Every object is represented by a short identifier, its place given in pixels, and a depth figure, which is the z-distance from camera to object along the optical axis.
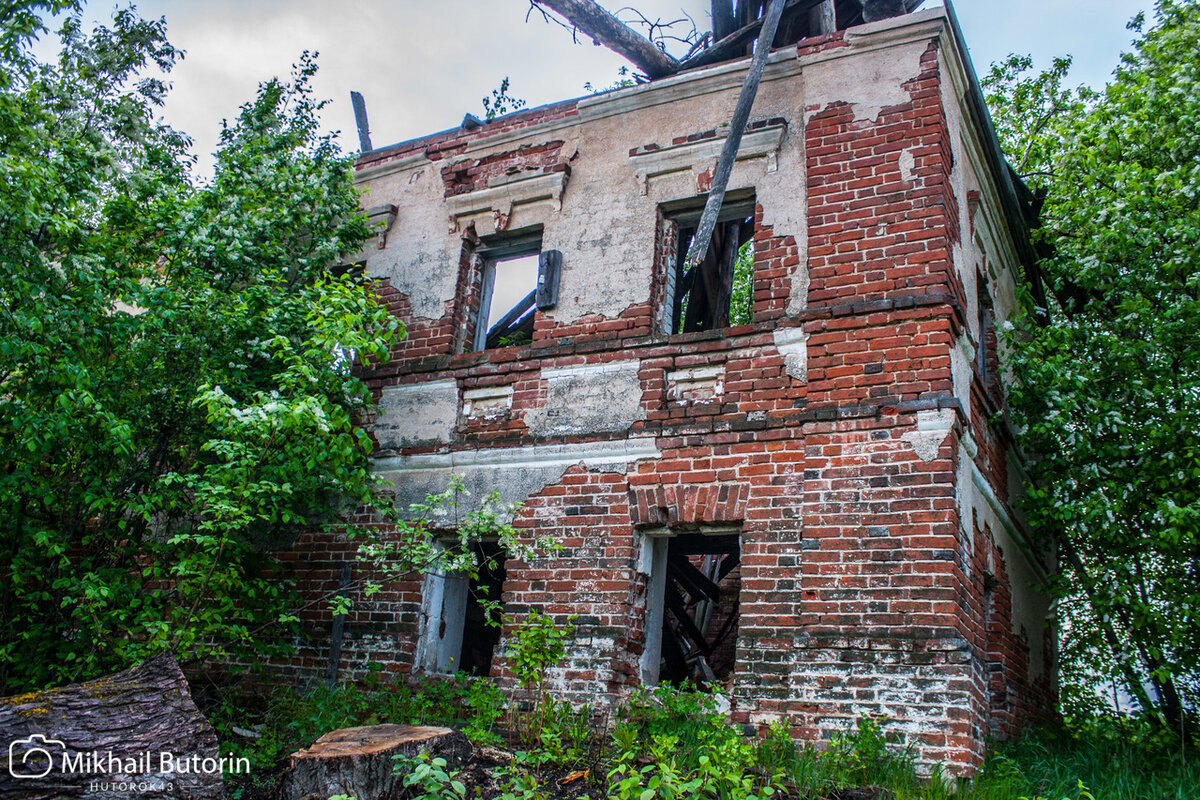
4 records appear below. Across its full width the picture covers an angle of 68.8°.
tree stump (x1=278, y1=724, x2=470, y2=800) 4.46
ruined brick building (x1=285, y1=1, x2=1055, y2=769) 5.80
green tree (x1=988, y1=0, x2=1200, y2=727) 7.72
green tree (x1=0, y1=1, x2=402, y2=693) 5.86
